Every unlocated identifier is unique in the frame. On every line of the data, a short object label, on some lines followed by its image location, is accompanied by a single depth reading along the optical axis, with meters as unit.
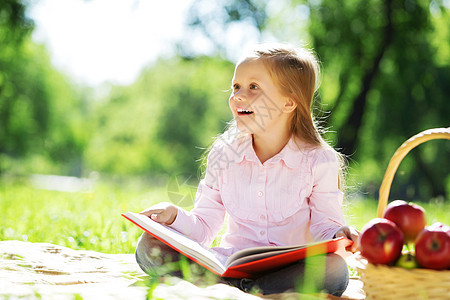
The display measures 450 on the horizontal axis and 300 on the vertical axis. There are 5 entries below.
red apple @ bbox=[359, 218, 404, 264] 1.75
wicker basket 1.69
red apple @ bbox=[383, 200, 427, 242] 1.83
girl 2.47
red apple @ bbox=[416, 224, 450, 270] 1.70
